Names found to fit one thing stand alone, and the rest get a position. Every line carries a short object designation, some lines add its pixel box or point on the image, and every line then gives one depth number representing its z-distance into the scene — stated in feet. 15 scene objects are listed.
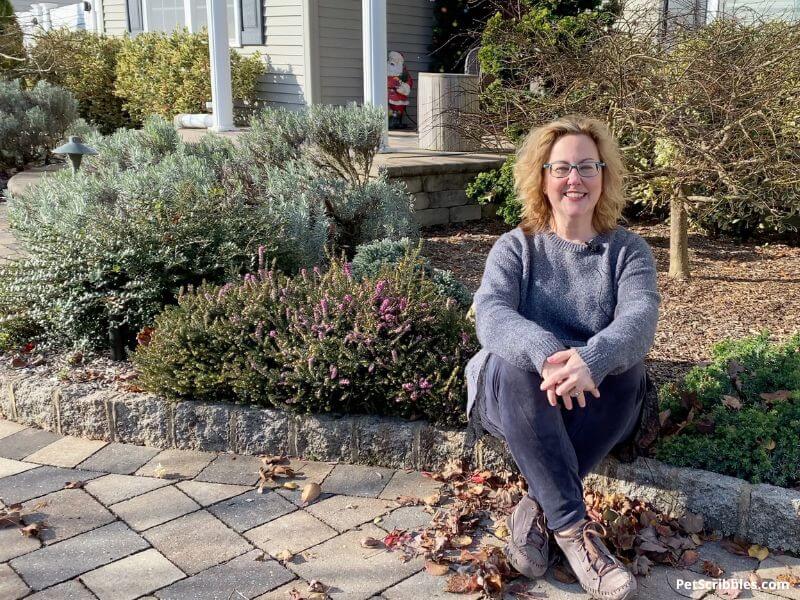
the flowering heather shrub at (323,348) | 9.39
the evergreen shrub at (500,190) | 19.57
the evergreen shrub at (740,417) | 8.09
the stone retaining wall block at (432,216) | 21.44
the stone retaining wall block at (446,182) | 21.46
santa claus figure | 35.04
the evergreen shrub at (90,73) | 39.19
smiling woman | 7.26
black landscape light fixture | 15.96
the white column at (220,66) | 28.45
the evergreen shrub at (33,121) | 29.96
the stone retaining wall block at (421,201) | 21.24
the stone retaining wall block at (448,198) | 21.76
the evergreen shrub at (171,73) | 33.81
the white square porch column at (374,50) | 23.53
